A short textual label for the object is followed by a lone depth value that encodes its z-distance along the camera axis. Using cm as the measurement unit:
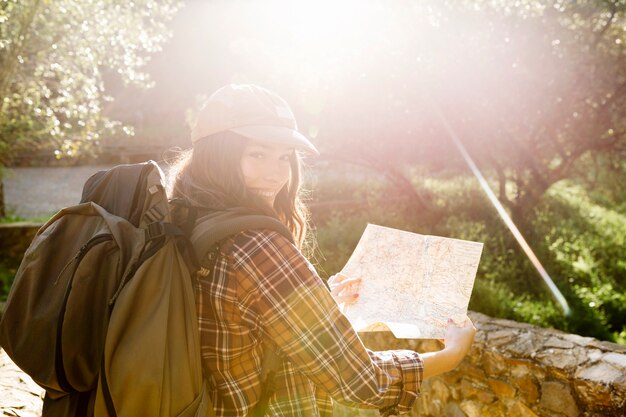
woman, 123
